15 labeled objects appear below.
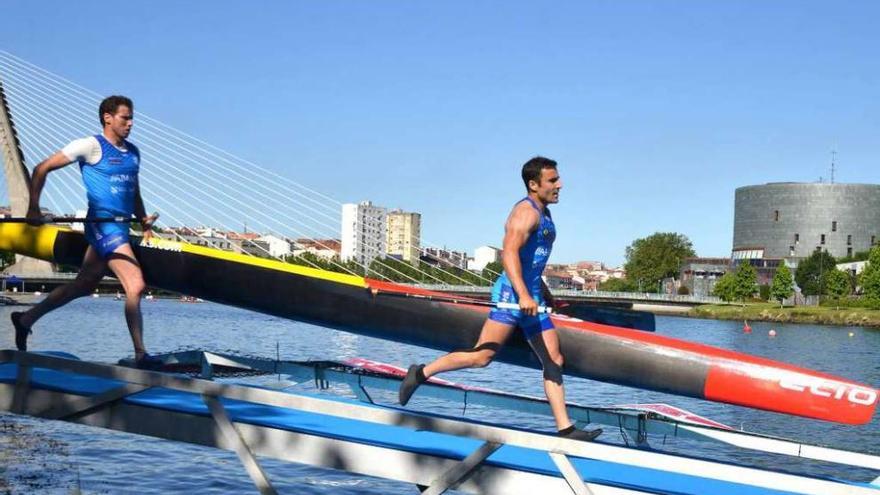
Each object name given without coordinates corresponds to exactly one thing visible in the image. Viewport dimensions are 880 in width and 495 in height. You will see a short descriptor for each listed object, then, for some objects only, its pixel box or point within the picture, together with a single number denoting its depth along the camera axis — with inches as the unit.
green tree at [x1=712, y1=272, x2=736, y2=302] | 5944.9
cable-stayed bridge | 1267.2
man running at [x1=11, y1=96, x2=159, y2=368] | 282.7
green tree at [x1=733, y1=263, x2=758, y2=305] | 5846.5
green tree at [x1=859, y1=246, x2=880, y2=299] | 4564.5
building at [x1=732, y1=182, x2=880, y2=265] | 6929.1
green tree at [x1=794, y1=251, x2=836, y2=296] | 5580.7
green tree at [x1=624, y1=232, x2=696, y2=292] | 7755.9
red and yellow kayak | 256.1
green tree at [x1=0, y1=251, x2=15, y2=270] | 4206.7
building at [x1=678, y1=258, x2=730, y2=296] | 7288.4
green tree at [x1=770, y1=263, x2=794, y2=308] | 5452.8
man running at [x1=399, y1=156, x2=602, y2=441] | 249.1
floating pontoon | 210.7
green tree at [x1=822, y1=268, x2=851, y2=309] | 5084.6
